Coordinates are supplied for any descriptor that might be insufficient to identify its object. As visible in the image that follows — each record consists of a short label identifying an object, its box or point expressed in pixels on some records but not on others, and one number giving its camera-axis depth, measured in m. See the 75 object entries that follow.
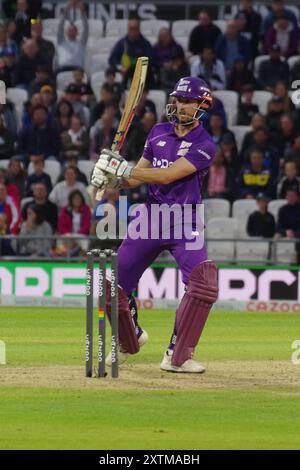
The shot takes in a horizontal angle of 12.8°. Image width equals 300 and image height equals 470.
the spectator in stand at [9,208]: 18.02
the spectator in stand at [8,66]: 21.00
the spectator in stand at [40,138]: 19.53
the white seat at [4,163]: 19.50
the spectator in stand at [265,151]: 18.66
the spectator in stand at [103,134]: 19.30
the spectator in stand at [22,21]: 21.66
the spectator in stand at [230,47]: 20.91
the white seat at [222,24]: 21.70
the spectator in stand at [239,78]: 20.62
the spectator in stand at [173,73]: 20.55
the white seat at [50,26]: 22.28
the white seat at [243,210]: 18.27
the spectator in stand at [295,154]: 18.70
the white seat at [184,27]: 22.30
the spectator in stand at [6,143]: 19.77
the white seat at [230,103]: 20.23
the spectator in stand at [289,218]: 17.81
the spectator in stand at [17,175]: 18.80
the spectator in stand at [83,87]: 20.25
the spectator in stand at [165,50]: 20.75
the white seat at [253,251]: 17.47
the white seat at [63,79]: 21.17
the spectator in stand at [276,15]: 21.23
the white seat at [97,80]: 21.11
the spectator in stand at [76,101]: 20.16
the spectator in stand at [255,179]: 18.52
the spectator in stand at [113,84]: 19.89
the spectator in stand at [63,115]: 19.70
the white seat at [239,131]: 19.73
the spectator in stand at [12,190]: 18.20
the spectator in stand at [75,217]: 17.89
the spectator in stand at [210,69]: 20.34
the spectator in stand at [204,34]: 21.00
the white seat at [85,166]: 19.13
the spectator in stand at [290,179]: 18.16
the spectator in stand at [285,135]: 19.30
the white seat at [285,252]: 17.28
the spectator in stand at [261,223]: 17.75
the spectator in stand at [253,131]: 18.94
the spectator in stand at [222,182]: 18.60
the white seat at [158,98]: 20.11
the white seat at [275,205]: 18.38
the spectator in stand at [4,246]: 17.62
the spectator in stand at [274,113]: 19.56
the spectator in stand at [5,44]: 21.30
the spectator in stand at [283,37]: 21.27
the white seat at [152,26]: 22.22
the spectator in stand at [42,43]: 21.09
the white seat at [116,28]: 22.16
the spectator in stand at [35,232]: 17.75
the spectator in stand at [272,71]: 20.69
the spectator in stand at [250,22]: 21.27
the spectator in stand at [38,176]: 18.59
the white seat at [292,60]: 20.99
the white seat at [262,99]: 20.50
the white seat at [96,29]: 22.17
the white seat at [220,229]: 17.81
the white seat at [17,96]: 20.73
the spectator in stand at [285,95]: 19.73
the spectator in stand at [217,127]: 18.98
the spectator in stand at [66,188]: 18.22
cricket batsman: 9.95
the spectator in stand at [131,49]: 20.47
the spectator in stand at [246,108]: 19.92
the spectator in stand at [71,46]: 21.06
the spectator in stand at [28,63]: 21.00
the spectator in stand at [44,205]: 18.00
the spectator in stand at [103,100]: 19.75
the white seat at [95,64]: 21.69
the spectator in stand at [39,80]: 20.56
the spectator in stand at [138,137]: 18.55
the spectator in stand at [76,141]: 19.56
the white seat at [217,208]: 18.44
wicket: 9.35
